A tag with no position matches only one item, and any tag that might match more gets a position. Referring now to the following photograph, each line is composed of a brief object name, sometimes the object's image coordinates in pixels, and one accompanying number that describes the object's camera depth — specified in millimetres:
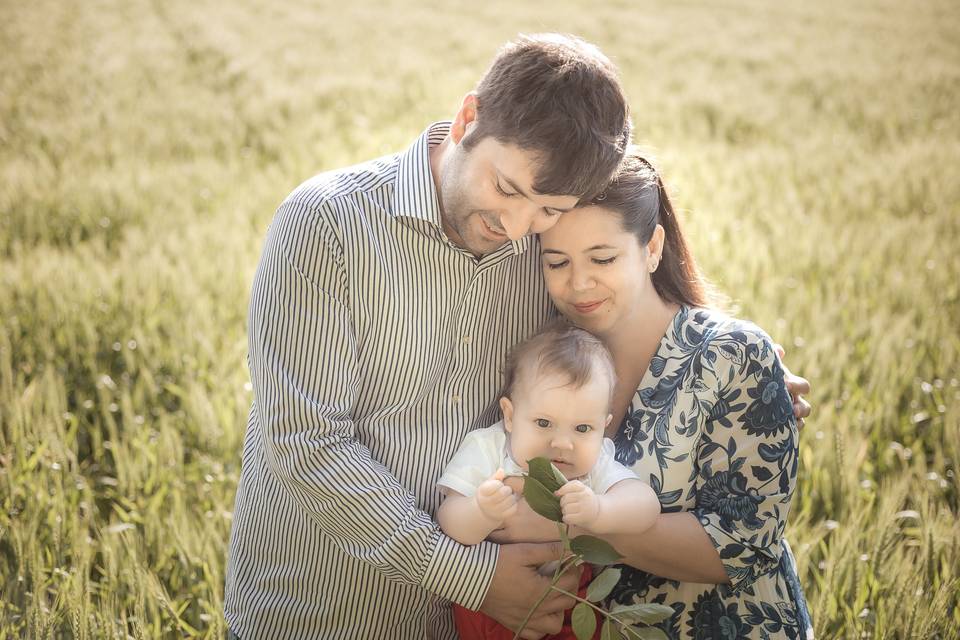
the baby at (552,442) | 2100
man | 2002
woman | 2156
